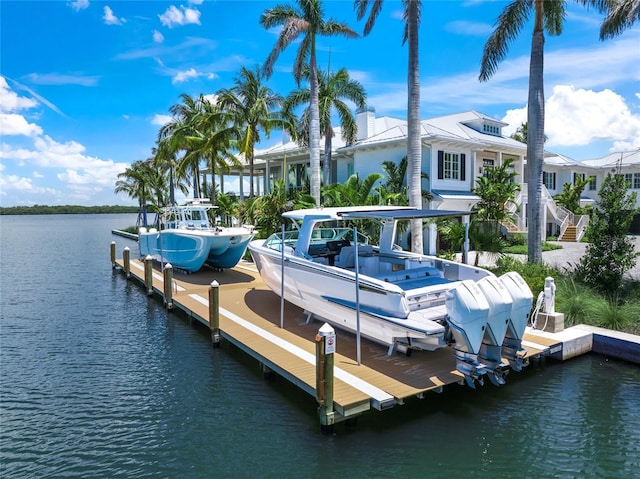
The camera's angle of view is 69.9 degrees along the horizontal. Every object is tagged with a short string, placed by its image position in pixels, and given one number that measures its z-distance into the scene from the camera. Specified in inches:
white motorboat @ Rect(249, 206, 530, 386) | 268.8
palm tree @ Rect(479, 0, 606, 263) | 519.5
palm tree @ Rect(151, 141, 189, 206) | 1400.1
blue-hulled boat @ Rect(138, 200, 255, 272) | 649.0
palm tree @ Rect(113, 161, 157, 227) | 2006.6
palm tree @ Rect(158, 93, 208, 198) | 1222.3
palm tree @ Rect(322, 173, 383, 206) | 708.7
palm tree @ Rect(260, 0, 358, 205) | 734.5
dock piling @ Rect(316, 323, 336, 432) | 246.7
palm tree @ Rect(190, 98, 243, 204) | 1010.1
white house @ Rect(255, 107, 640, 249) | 890.1
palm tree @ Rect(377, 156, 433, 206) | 850.8
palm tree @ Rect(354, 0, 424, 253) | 557.3
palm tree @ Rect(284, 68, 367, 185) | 880.3
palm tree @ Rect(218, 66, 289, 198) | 971.3
